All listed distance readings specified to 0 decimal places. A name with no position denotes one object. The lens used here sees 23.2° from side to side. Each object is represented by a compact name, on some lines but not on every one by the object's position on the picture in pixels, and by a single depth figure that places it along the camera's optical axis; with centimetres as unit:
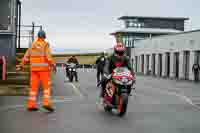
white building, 4825
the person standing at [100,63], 2428
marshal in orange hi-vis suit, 1137
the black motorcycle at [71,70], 2830
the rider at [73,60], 2930
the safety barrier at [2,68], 2031
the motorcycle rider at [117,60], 1138
